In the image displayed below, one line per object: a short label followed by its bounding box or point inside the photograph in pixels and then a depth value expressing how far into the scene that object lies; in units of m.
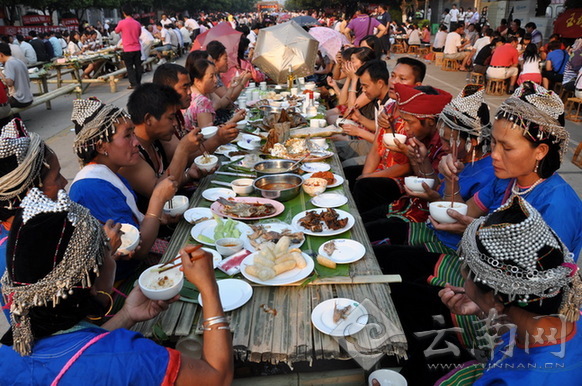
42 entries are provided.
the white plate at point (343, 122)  4.64
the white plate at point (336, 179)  3.19
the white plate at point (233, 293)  1.88
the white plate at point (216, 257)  2.17
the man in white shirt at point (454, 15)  23.26
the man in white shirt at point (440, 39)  16.34
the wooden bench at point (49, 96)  7.89
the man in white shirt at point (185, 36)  22.09
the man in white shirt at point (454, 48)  14.31
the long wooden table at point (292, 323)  1.69
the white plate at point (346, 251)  2.19
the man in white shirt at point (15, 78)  7.67
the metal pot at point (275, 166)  3.40
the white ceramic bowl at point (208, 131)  3.77
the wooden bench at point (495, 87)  10.77
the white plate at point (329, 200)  2.86
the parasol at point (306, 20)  17.52
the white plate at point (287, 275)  2.01
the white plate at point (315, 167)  3.52
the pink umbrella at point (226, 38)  8.36
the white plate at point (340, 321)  1.73
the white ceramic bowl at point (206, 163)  3.38
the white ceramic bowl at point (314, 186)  2.99
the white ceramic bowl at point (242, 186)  3.01
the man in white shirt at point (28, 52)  12.62
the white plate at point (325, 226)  2.46
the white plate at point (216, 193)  3.03
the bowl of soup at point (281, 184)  2.93
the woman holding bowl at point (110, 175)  2.36
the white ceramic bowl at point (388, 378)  1.86
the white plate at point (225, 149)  4.05
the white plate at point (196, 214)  2.67
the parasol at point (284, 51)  7.48
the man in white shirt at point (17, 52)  10.23
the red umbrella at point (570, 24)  9.14
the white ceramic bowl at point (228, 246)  2.23
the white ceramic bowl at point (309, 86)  7.26
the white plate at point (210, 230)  2.39
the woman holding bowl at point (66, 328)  1.35
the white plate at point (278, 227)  2.49
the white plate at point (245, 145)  4.17
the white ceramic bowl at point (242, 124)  4.97
